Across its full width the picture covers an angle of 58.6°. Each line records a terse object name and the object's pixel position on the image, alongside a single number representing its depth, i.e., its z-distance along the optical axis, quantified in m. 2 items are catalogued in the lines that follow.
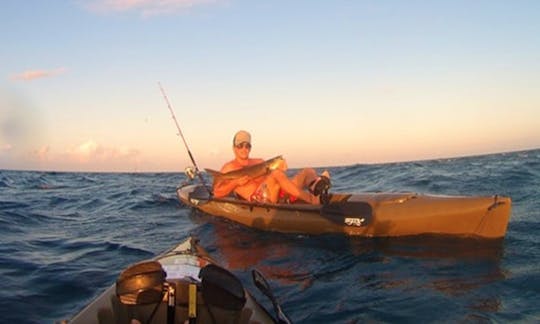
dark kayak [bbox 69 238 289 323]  2.94
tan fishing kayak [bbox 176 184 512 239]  6.84
